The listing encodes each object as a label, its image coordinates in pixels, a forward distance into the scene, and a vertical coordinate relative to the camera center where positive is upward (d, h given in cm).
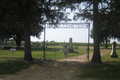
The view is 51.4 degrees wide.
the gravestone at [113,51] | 1582 -124
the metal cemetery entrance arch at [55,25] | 1202 +161
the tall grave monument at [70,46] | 2111 -86
